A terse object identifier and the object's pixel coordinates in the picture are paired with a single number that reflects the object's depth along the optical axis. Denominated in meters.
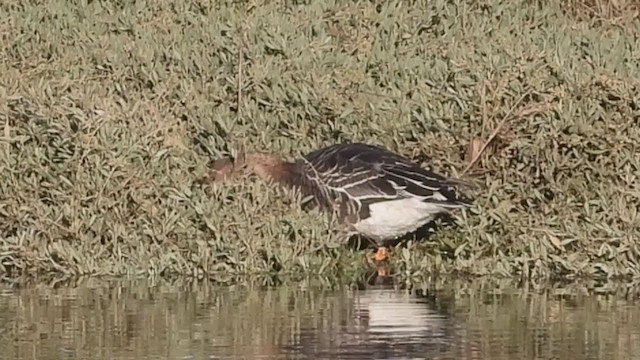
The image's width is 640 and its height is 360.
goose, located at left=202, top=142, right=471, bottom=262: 16.67
